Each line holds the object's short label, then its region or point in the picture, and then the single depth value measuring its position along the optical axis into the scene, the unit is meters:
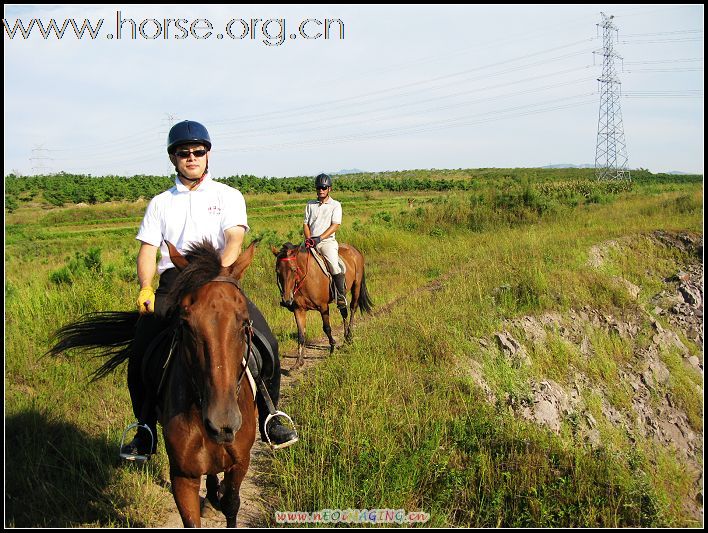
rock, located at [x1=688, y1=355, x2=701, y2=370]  12.41
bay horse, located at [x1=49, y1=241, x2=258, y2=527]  3.02
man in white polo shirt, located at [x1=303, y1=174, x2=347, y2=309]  10.20
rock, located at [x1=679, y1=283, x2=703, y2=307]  14.36
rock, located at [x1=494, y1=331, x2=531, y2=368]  8.98
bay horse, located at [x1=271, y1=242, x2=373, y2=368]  9.74
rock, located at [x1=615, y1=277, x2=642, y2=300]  13.09
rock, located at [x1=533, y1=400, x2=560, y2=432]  7.58
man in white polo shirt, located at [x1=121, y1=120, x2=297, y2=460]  4.08
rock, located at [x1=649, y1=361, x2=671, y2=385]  11.16
